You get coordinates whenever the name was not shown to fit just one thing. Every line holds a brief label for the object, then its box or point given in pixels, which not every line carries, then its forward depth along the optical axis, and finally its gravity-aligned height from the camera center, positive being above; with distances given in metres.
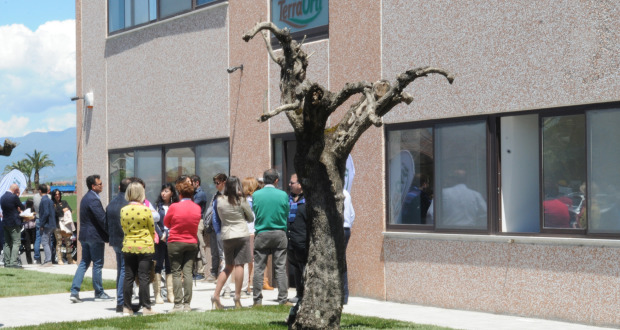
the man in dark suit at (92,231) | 13.77 -0.65
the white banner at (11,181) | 19.48 +0.15
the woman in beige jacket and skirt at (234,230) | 12.21 -0.57
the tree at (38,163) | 132.12 +3.56
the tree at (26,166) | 133.31 +3.09
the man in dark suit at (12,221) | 20.67 -0.73
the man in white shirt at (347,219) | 13.09 -0.48
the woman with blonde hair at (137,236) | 11.52 -0.62
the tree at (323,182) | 9.27 +0.03
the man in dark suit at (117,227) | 12.85 -0.56
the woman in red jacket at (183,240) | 11.85 -0.68
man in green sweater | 12.23 -0.56
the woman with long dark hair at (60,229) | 22.52 -1.01
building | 11.00 +0.60
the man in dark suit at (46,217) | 21.53 -0.68
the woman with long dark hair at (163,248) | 13.45 -0.88
